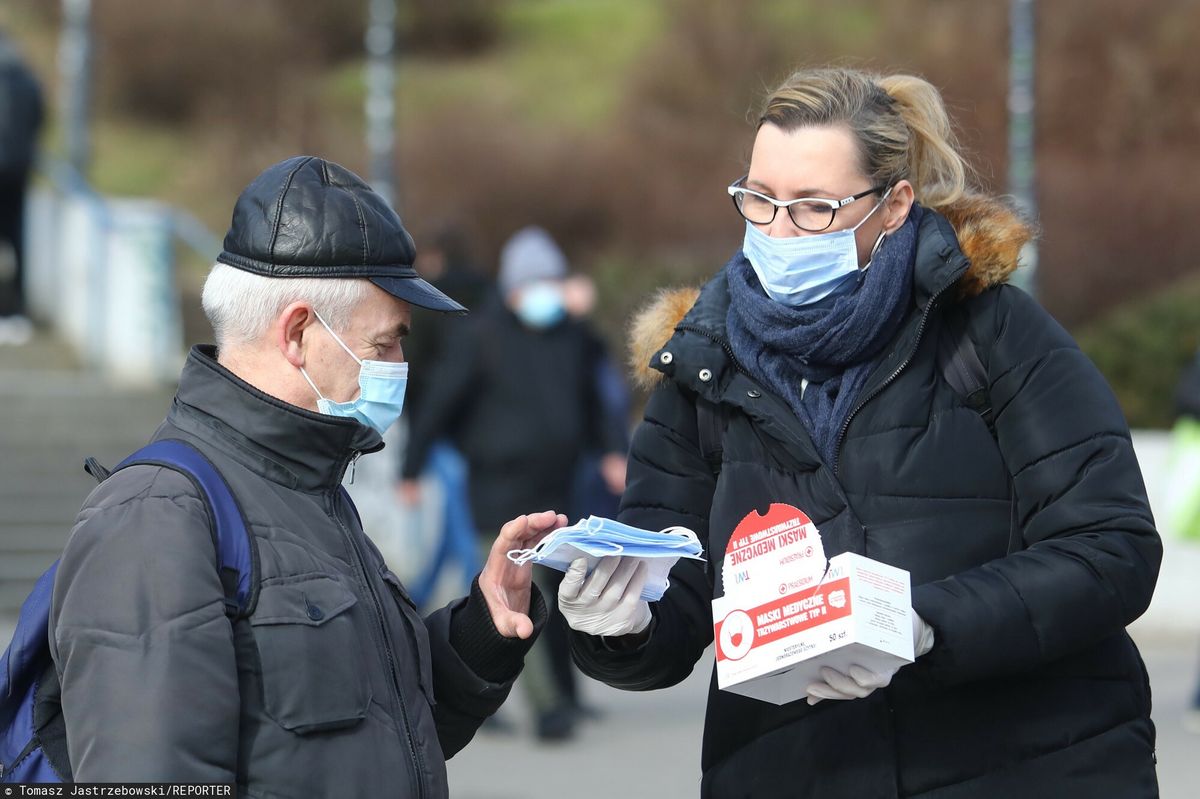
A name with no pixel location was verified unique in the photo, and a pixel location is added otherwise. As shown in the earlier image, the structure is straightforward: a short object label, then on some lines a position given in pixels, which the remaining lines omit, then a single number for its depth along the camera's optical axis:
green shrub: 31.66
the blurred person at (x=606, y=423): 16.39
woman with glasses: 5.67
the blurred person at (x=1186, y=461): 17.42
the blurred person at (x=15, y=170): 28.47
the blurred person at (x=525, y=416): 15.66
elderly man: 4.74
